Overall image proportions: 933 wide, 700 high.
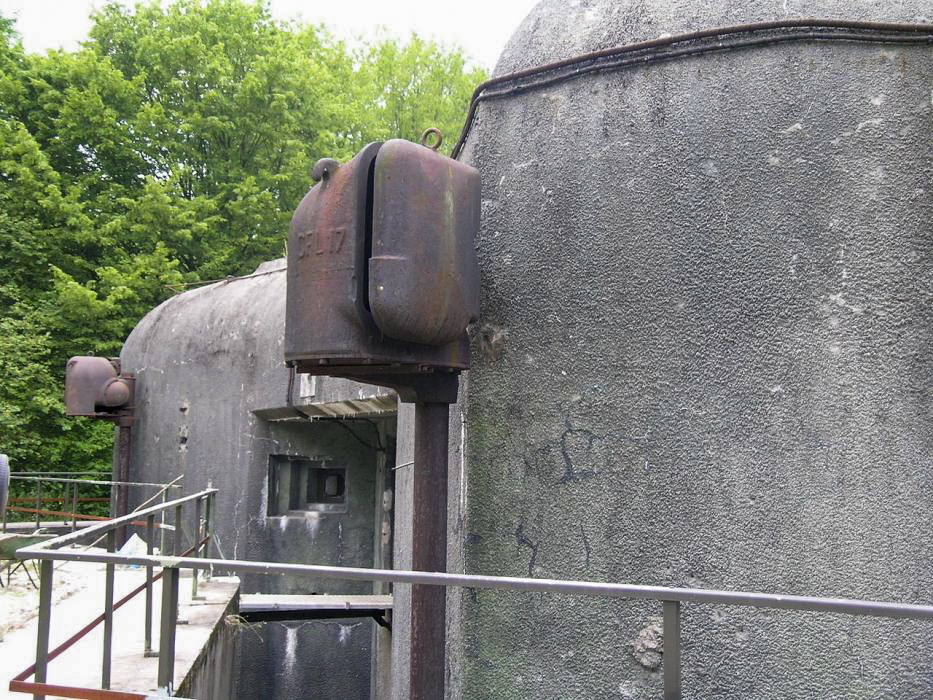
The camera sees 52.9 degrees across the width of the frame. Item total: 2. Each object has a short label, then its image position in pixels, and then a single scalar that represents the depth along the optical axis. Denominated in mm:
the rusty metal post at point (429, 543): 3723
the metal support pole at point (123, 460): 11969
